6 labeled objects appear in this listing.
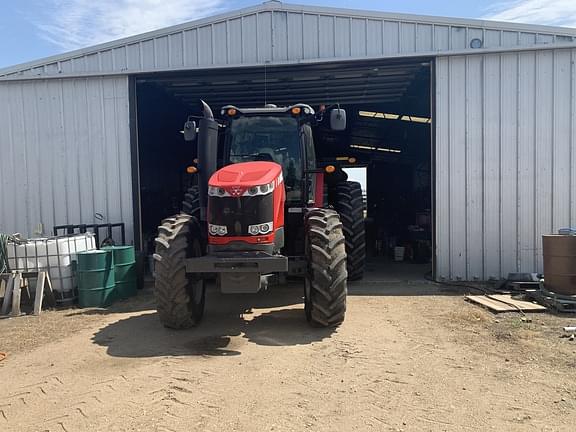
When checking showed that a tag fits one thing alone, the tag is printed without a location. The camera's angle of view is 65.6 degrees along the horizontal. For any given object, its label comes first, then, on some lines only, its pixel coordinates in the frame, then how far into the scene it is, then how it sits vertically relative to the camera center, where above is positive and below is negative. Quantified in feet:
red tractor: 17.17 -1.38
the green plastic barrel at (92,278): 23.91 -4.37
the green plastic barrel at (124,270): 25.46 -4.26
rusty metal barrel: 21.40 -3.83
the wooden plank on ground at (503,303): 20.98 -5.75
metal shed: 26.86 +6.71
